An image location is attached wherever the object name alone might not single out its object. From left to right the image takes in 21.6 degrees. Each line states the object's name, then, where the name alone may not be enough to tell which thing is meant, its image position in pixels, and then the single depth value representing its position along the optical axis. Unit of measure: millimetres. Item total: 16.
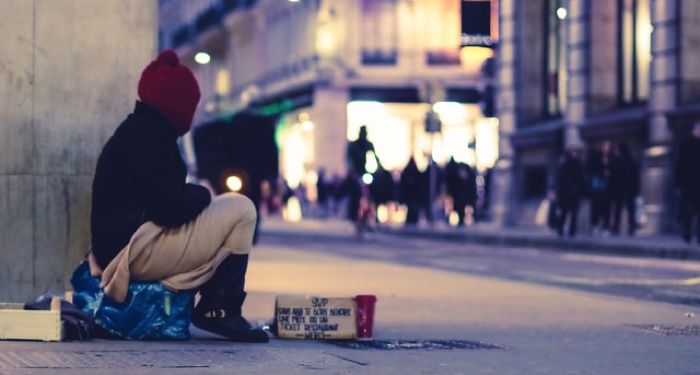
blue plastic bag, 8977
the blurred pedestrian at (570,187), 30562
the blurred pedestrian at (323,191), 56375
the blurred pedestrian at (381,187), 39062
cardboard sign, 9461
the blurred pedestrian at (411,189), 40094
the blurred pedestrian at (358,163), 33125
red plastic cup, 9453
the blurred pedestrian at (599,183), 30859
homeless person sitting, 8930
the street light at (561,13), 37628
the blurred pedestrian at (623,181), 30375
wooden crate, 8789
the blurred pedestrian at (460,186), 40594
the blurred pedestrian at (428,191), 38656
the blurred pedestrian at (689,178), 25969
